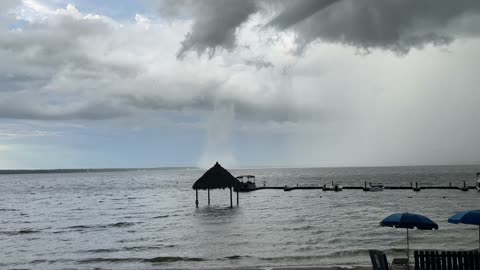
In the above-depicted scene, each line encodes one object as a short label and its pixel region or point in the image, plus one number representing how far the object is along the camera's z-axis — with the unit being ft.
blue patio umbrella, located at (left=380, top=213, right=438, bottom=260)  42.42
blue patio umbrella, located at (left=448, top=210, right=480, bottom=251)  39.14
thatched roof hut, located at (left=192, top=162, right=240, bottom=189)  155.22
